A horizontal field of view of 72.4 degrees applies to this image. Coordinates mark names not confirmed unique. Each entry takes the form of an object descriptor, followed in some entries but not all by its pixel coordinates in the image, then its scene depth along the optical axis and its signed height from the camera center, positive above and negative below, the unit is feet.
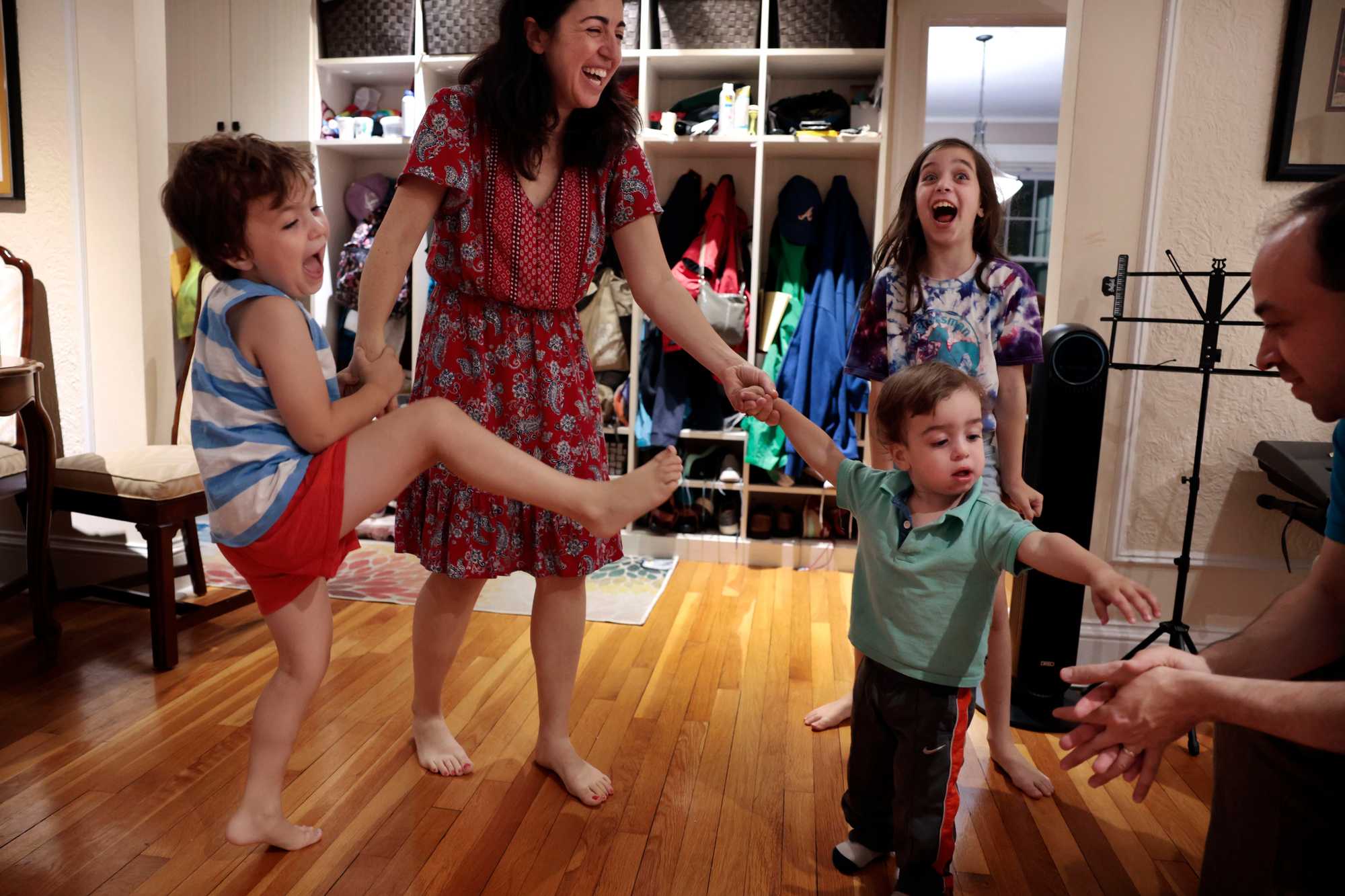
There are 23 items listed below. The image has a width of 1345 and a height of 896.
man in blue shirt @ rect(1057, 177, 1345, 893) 3.34 -1.45
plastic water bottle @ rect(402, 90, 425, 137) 12.68 +2.40
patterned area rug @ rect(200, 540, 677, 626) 10.03 -3.42
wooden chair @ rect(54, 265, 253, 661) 7.95 -1.95
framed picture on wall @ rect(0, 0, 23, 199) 9.32 +1.63
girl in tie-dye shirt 6.18 -0.02
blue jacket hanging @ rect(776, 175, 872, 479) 11.67 -0.45
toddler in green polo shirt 4.67 -1.47
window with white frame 29.66 +2.80
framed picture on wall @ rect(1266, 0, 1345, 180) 7.63 +1.84
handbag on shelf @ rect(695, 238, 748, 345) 11.57 -0.14
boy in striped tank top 4.67 -0.78
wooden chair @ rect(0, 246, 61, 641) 7.77 -1.85
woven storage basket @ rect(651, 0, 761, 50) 11.78 +3.48
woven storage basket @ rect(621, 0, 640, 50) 11.84 +3.48
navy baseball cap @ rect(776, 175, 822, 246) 12.09 +1.17
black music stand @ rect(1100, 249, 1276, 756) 6.70 -0.30
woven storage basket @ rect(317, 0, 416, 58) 12.68 +3.55
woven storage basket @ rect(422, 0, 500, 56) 12.39 +3.50
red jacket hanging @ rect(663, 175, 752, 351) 11.99 +0.60
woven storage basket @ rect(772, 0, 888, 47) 11.45 +3.46
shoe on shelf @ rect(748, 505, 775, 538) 12.30 -2.98
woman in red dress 5.38 -0.02
